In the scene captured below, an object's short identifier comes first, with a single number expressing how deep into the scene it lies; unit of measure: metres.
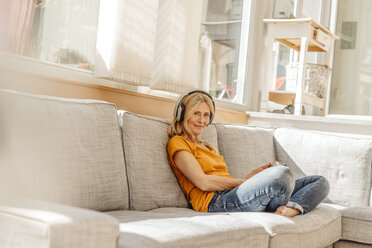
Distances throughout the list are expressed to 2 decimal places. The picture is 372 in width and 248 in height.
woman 2.15
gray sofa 1.22
